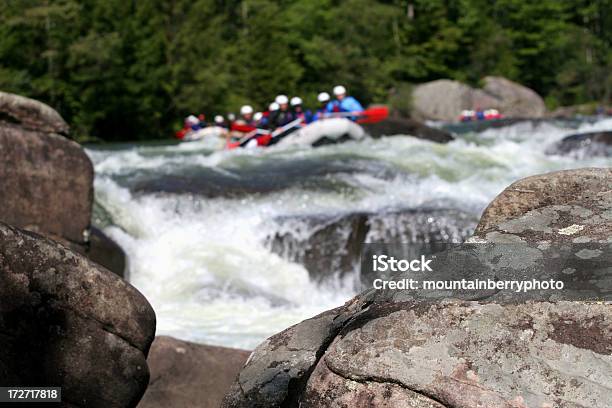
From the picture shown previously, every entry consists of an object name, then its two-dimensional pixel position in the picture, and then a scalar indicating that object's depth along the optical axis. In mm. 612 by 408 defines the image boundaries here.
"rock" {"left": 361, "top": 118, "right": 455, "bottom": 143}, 31472
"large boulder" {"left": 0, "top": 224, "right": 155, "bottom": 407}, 5752
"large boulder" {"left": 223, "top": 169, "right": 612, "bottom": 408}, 3561
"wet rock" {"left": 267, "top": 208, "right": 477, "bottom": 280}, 15609
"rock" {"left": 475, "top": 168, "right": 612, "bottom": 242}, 4479
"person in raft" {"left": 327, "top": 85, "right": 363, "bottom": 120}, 34284
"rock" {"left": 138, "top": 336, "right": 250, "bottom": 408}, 7587
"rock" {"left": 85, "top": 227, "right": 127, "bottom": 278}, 14323
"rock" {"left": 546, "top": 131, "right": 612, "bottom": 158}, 26887
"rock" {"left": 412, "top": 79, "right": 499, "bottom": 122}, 69187
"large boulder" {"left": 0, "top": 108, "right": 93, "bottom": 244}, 12059
